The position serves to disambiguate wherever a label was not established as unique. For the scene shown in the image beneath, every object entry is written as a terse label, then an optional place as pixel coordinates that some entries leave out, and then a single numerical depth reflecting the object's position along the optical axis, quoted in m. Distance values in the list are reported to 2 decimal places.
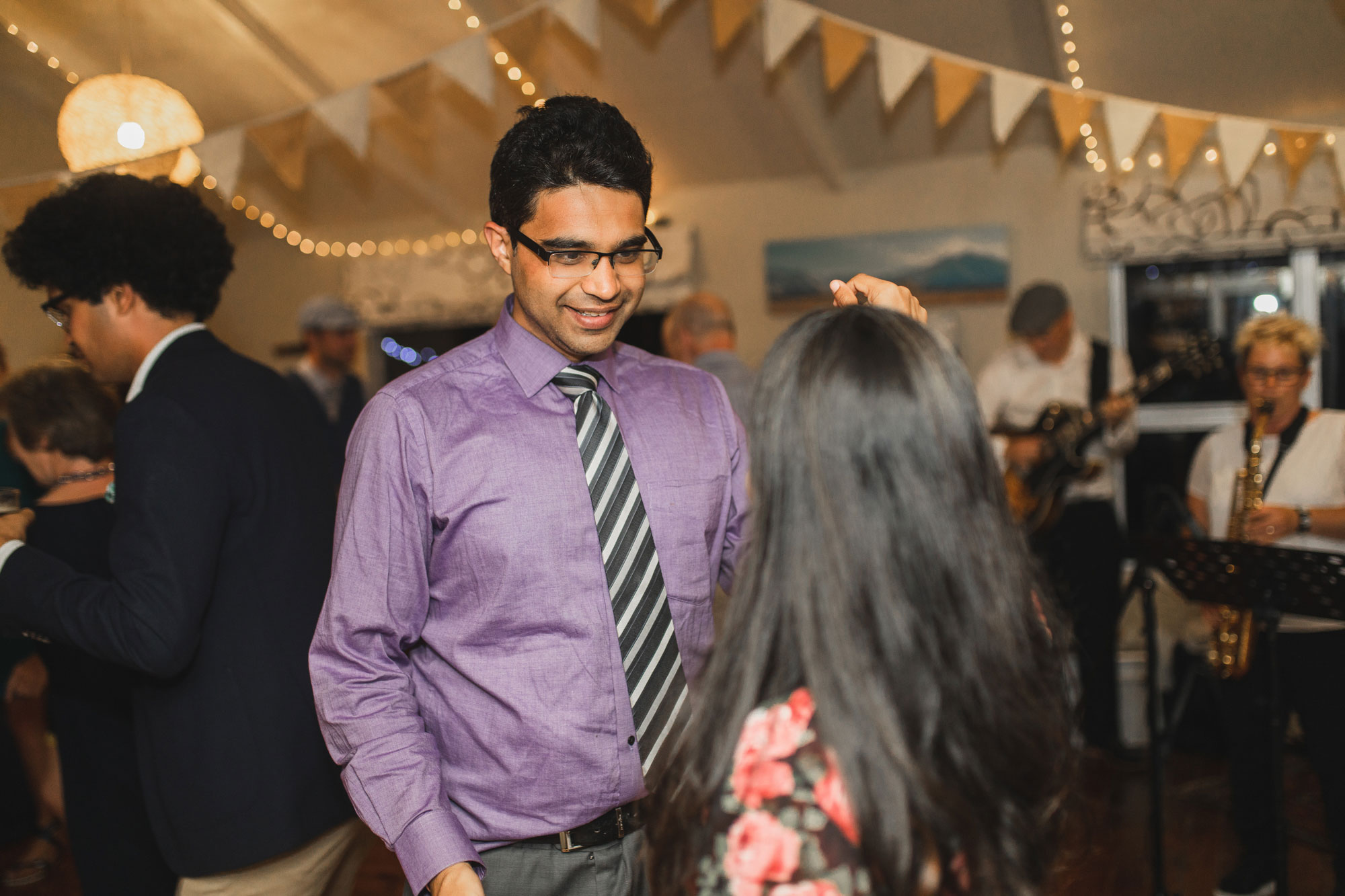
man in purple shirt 1.15
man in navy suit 1.34
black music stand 2.23
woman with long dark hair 0.76
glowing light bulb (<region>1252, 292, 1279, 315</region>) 4.97
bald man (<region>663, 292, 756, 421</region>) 2.96
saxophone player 2.65
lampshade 3.14
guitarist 3.97
